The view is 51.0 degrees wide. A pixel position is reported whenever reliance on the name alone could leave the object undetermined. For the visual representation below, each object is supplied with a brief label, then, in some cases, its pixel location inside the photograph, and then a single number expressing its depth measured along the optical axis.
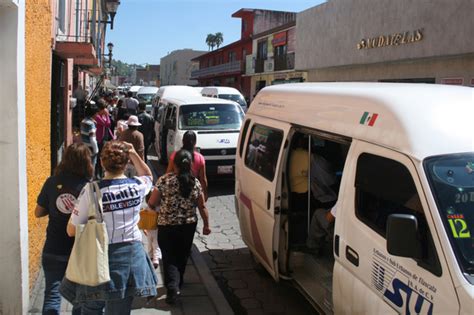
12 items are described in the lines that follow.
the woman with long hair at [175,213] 4.80
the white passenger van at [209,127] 10.54
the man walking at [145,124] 11.70
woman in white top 3.34
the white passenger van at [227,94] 21.37
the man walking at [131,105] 15.57
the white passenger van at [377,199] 2.62
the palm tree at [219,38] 105.44
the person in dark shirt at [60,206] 3.63
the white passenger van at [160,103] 14.05
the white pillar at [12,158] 4.07
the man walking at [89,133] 8.75
